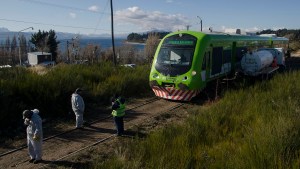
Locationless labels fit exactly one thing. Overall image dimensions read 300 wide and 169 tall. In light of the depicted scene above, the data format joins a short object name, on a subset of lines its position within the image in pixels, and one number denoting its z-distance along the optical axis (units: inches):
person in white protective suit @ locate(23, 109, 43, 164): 245.7
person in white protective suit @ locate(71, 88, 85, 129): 331.3
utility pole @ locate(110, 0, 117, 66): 778.6
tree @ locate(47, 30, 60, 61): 2155.1
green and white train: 426.3
